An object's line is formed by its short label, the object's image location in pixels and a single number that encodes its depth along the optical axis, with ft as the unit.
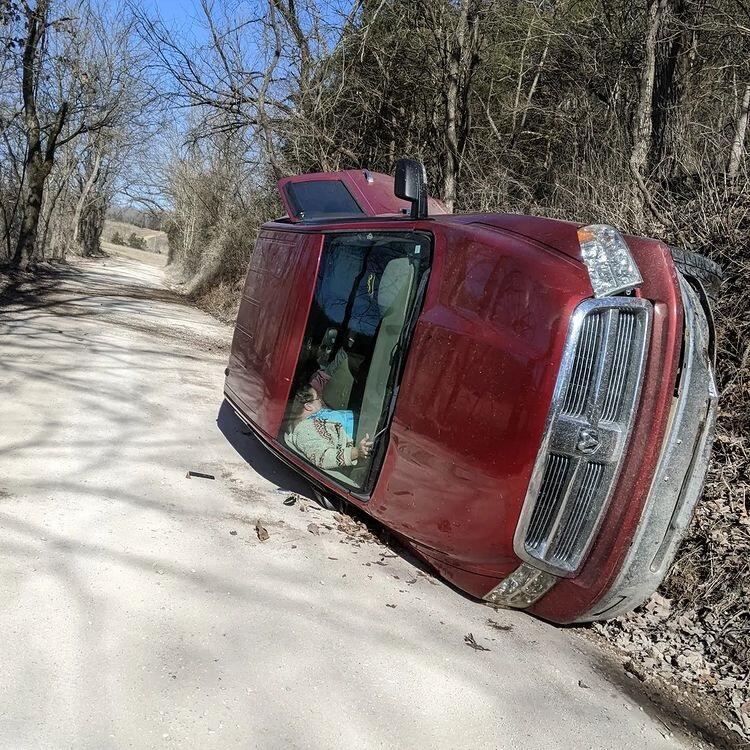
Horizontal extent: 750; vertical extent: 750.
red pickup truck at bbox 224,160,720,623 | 9.95
